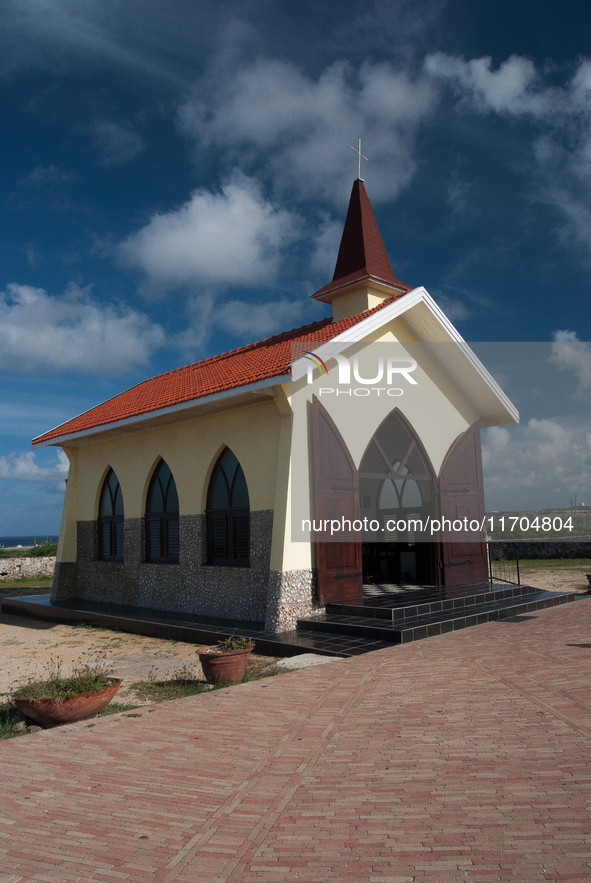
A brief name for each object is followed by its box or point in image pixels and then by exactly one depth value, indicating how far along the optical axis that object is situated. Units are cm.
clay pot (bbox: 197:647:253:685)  754
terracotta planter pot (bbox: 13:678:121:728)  604
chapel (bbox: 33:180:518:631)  1084
